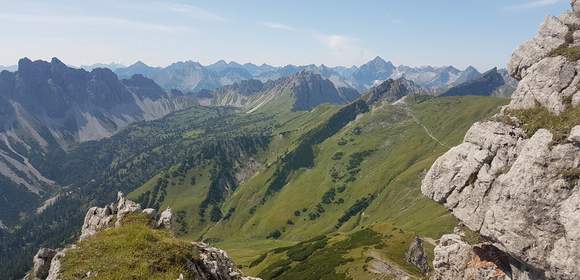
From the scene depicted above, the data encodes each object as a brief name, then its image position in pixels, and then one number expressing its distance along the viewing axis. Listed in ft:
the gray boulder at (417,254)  383.33
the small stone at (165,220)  184.96
